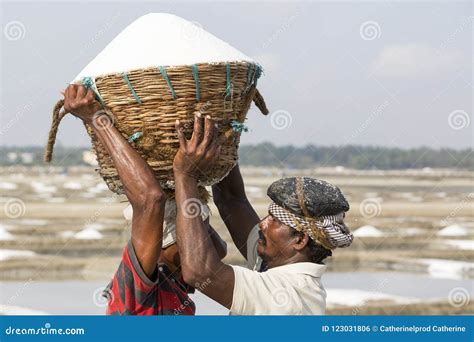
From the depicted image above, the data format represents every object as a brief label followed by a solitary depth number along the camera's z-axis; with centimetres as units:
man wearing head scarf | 290
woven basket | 297
